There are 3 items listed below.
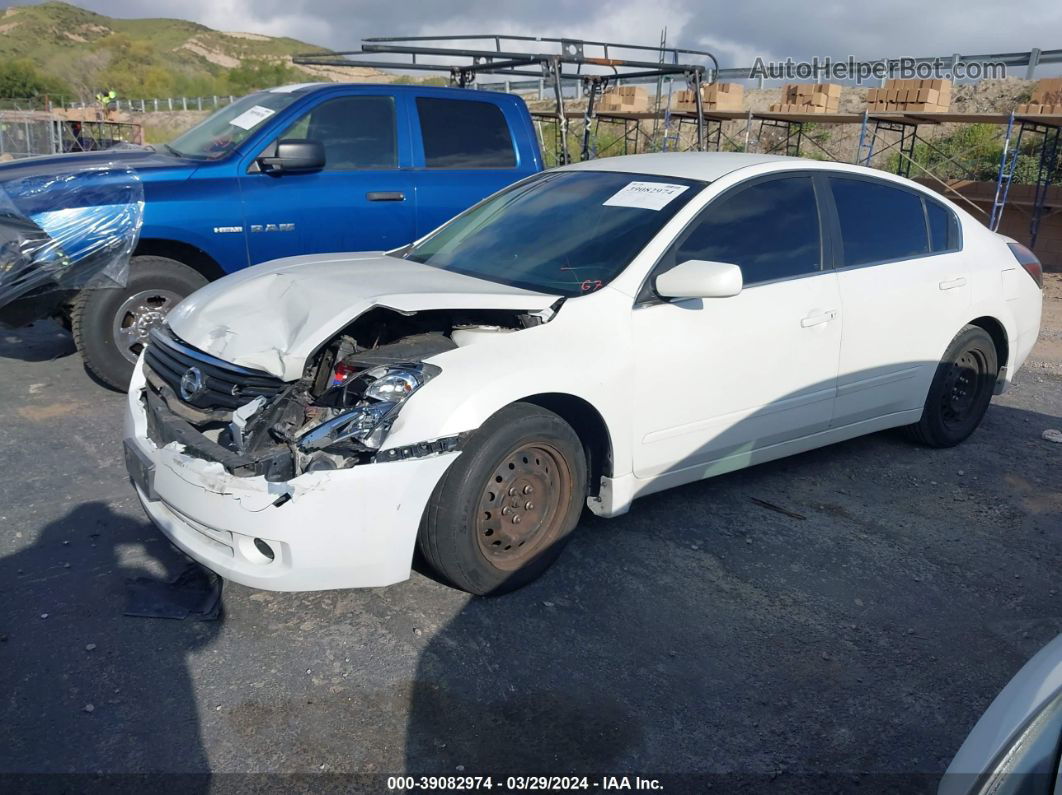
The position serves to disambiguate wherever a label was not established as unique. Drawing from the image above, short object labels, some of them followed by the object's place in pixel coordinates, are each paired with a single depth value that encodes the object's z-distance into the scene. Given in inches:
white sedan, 116.6
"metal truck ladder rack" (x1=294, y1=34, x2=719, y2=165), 320.5
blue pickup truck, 217.9
